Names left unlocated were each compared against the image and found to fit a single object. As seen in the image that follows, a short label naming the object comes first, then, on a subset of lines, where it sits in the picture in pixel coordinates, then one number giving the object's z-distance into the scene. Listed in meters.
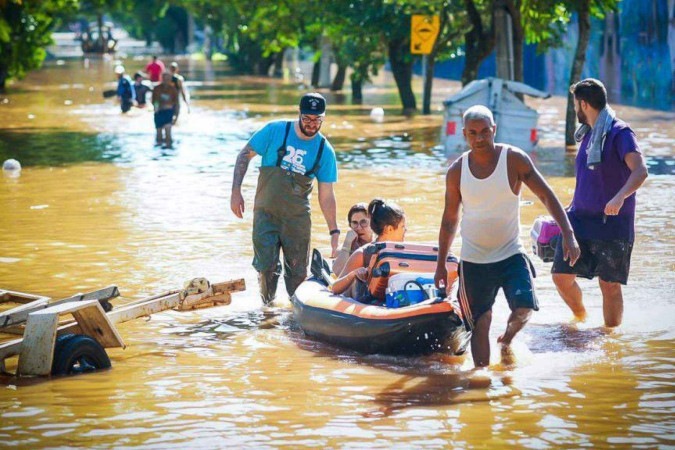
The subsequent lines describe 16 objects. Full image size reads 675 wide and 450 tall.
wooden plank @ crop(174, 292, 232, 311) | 16.71
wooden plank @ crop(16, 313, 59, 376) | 14.38
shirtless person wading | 46.18
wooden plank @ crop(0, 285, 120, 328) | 15.17
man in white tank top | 14.55
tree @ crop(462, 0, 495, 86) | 49.04
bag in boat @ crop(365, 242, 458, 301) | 16.43
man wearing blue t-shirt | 18.52
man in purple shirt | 16.37
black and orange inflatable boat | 15.36
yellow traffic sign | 53.28
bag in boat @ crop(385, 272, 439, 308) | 16.12
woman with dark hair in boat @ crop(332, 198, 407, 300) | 17.04
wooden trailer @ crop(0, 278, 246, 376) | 14.52
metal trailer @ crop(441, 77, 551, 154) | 41.68
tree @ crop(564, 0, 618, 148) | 41.77
